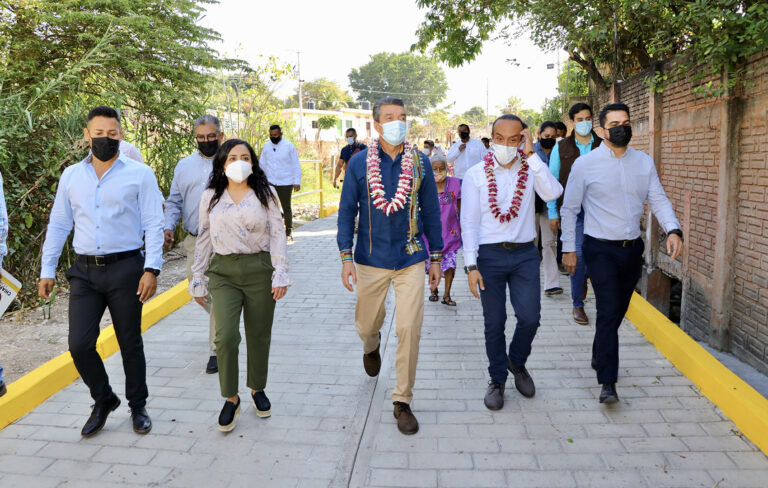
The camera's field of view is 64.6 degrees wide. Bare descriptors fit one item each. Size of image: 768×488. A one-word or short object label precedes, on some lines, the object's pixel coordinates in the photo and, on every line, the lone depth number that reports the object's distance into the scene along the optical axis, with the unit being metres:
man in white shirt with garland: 4.18
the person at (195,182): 4.94
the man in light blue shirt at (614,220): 4.19
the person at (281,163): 10.09
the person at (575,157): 5.86
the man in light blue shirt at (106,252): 3.78
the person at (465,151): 10.40
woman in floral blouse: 3.93
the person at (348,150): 10.93
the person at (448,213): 6.68
